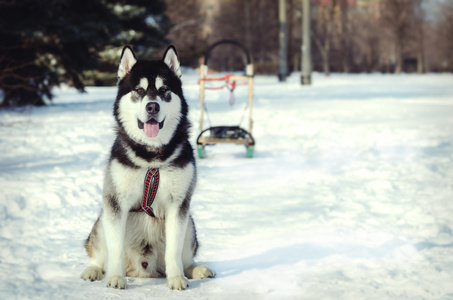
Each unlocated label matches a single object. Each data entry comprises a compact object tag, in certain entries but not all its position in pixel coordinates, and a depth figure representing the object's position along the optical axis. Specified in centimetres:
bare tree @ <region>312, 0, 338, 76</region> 4512
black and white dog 348
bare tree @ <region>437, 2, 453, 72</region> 5275
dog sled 866
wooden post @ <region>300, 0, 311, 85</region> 2609
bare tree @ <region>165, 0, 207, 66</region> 2655
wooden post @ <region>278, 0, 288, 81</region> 2892
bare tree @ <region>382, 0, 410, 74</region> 5109
